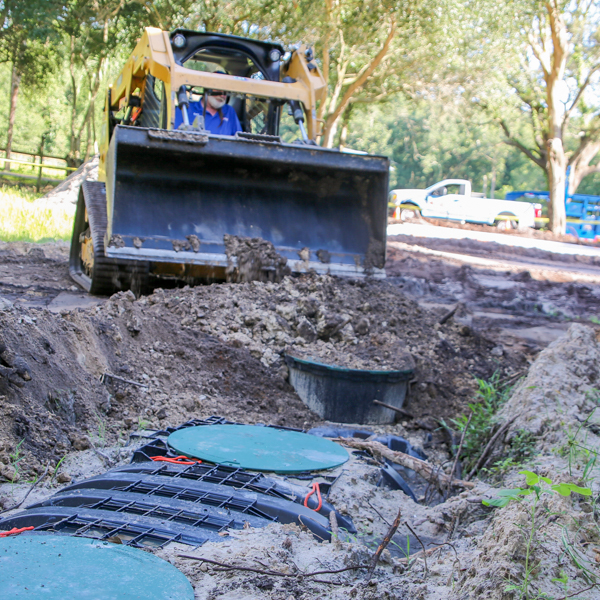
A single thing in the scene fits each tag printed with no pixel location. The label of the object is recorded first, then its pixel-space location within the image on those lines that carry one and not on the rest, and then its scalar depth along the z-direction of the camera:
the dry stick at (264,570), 1.83
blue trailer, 25.48
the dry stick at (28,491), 2.48
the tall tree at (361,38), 16.67
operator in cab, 7.07
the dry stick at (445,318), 5.78
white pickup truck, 26.30
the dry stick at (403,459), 3.30
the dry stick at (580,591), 1.69
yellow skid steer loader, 5.98
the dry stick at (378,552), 1.90
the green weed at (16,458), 2.79
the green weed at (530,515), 1.69
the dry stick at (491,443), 3.55
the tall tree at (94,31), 17.22
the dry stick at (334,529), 2.12
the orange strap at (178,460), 2.81
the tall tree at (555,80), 20.31
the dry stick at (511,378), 4.86
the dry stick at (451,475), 3.28
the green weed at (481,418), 3.94
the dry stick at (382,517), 2.77
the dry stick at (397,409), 4.36
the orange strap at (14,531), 2.04
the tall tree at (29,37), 16.55
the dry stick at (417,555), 2.22
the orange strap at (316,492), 2.57
